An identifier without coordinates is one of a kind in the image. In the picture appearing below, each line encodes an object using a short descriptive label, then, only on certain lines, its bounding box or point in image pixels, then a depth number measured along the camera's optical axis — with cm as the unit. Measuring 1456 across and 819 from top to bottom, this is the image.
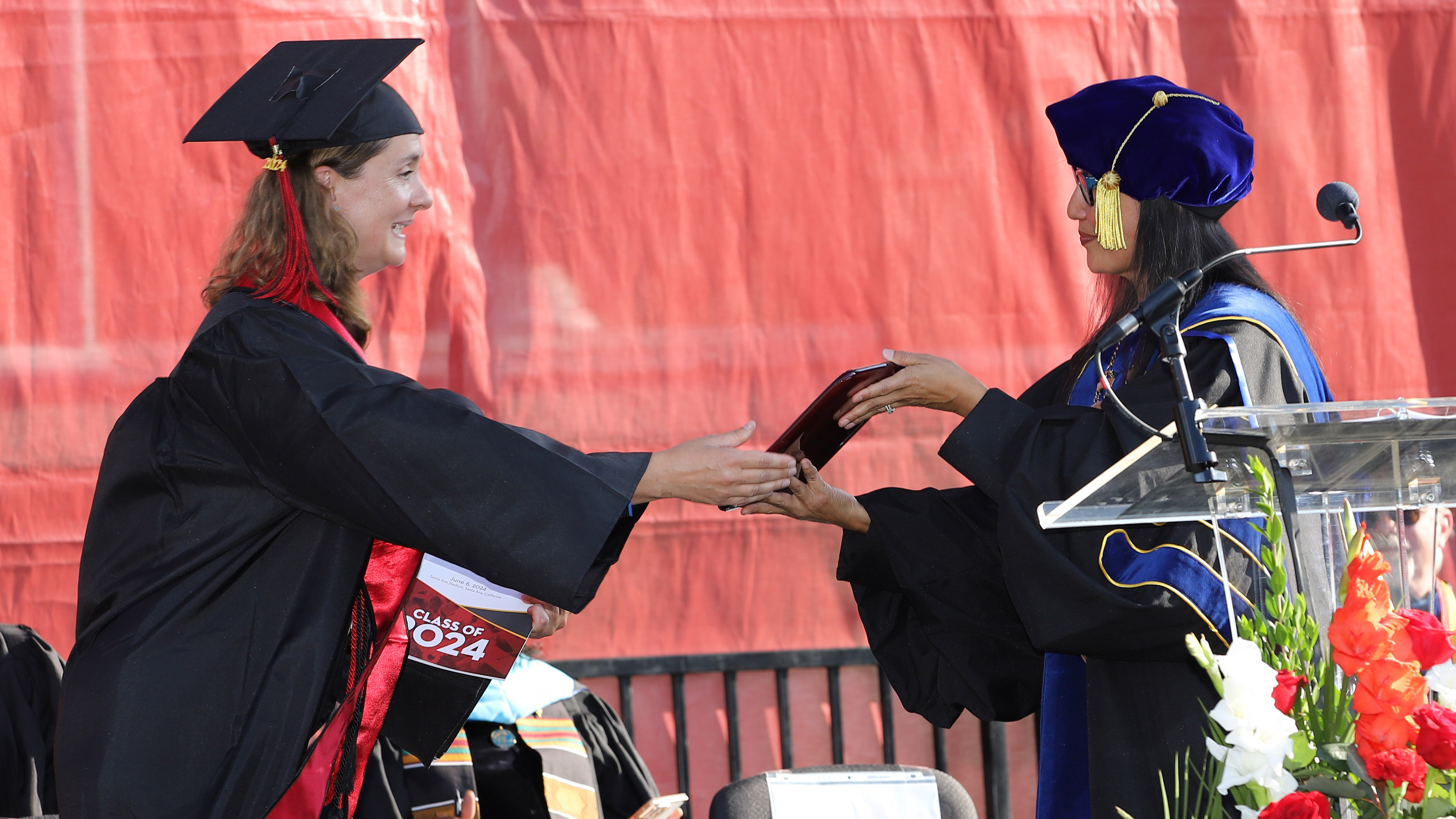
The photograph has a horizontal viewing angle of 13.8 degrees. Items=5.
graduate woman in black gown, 745
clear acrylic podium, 704
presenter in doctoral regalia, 756
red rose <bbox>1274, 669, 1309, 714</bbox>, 665
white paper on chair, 815
